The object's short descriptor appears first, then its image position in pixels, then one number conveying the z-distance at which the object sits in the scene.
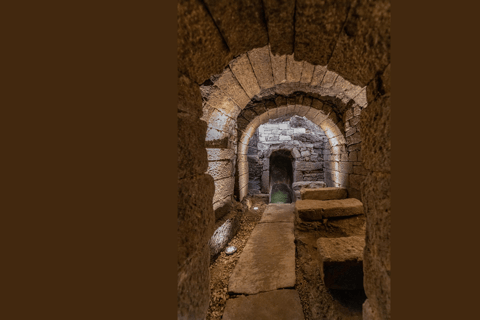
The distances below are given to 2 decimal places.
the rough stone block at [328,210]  3.29
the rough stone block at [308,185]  6.18
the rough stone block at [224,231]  2.99
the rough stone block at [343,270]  2.00
